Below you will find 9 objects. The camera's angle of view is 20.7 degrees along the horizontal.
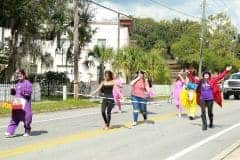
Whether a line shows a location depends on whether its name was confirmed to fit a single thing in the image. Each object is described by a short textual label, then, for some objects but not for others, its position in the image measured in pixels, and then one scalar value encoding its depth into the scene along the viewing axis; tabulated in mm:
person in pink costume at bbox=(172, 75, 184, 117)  24575
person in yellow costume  23031
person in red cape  19125
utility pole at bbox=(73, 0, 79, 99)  35281
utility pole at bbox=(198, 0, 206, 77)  63062
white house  63844
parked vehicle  43147
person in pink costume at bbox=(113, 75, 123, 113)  25859
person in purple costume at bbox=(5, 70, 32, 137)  16156
